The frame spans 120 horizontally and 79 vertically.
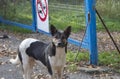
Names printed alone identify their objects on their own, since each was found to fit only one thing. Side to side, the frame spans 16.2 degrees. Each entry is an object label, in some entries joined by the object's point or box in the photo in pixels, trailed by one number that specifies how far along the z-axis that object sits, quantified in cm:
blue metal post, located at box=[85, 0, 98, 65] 914
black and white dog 666
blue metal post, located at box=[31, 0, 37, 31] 1333
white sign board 1199
